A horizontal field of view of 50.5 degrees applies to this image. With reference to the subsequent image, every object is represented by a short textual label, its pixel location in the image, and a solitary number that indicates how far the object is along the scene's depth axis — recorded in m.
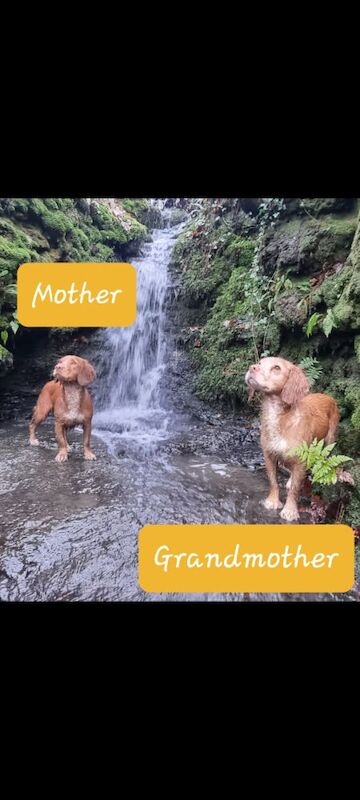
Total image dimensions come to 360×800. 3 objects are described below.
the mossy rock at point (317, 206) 3.24
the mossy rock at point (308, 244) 3.22
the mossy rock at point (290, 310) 3.33
